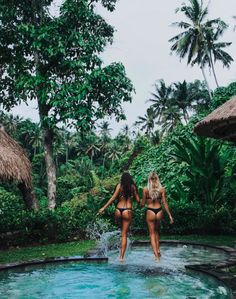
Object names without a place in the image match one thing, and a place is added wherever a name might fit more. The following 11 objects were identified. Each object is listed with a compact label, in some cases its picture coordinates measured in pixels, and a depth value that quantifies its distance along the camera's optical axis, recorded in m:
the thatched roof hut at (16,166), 10.67
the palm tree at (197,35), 33.88
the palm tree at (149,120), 47.62
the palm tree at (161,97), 45.69
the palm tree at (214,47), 34.03
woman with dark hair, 7.47
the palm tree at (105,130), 57.74
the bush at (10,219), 9.90
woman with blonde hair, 7.43
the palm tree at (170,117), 40.75
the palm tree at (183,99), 41.66
